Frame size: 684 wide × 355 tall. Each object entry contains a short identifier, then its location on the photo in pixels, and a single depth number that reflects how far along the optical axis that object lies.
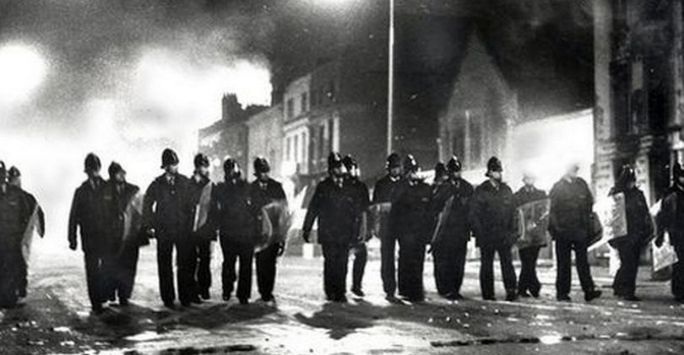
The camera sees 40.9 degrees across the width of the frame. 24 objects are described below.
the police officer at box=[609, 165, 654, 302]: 14.24
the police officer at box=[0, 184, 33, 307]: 13.16
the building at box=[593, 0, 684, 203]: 31.55
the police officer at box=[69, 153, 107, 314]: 12.13
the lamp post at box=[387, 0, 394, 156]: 31.96
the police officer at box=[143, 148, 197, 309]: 12.43
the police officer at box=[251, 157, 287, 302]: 13.07
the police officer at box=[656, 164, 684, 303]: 14.03
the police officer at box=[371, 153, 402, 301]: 13.79
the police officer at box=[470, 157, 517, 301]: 13.61
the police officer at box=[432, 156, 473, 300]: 13.88
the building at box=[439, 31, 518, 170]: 43.88
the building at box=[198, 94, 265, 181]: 79.44
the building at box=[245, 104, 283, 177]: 68.62
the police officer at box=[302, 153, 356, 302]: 13.20
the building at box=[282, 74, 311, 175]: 61.52
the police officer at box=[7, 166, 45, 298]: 13.33
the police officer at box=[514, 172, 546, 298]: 14.29
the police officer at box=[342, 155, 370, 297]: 13.53
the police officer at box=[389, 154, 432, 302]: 13.68
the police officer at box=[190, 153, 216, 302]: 12.73
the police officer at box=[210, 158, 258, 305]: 12.81
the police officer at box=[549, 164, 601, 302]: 13.73
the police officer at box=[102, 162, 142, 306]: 12.36
